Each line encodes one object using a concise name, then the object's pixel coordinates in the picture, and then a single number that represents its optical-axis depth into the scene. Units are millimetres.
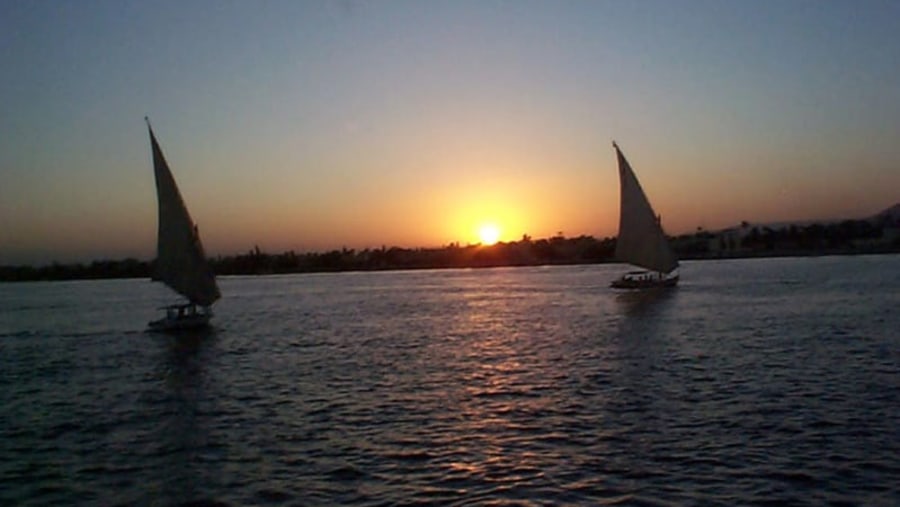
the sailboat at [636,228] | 60250
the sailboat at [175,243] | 38750
